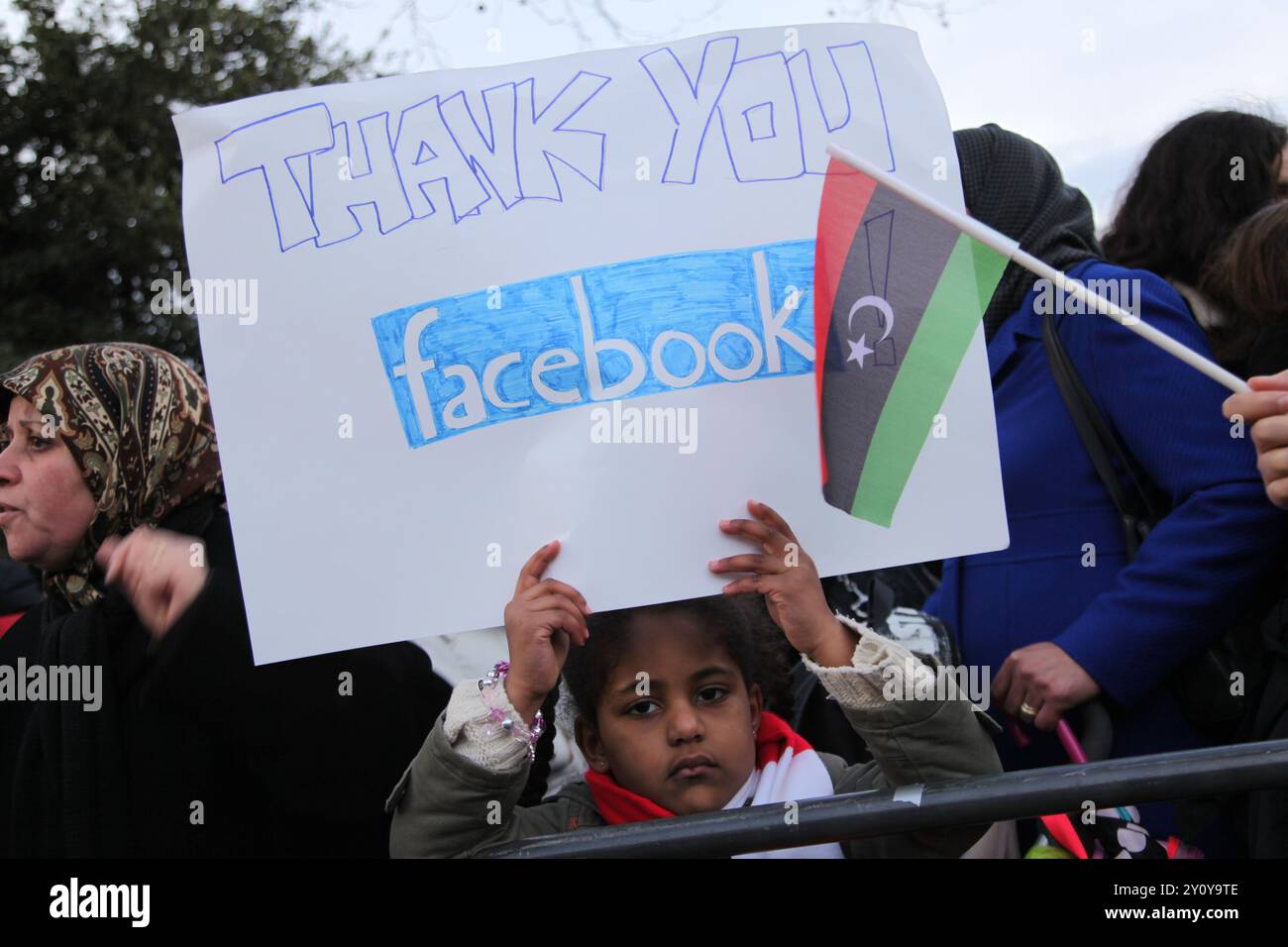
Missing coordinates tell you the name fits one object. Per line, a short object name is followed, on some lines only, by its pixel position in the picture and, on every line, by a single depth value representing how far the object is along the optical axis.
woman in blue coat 2.01
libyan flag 1.84
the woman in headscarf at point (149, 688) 2.14
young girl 1.76
